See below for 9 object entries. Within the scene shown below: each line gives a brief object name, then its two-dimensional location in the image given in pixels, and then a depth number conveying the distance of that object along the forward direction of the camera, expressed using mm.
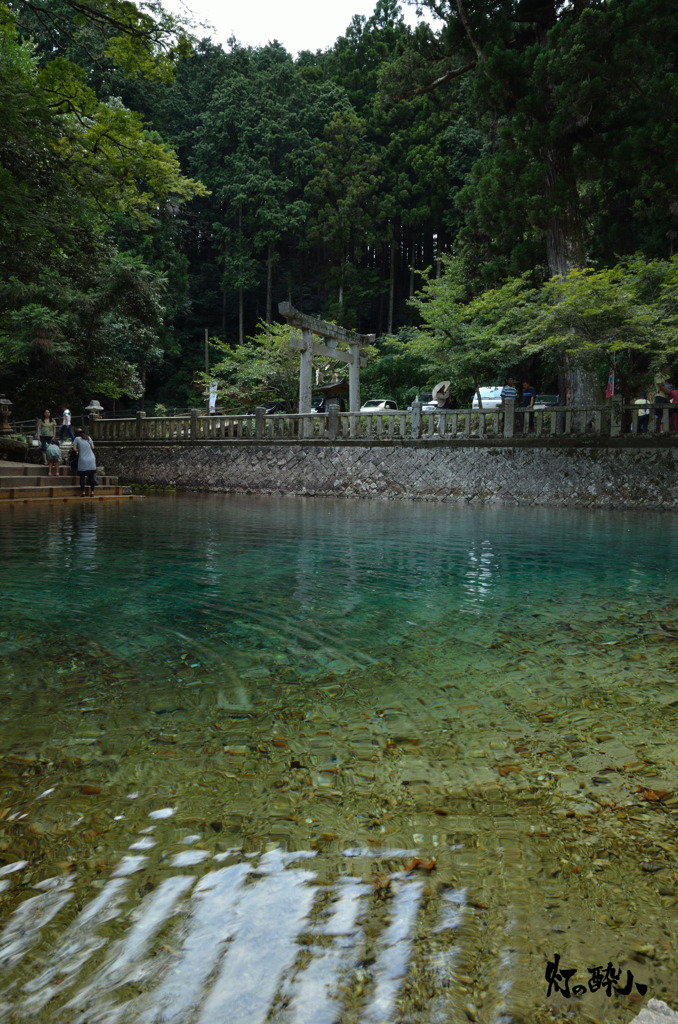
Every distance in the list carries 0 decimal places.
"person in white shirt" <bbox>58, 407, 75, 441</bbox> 26219
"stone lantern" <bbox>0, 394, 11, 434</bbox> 21752
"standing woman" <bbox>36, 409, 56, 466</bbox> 19828
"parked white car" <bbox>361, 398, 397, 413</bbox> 32000
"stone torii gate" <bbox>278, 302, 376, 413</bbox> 20258
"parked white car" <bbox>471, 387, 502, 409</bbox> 25888
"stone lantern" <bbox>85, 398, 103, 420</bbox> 24516
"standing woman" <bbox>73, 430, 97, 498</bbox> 16844
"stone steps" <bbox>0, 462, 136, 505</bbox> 16516
